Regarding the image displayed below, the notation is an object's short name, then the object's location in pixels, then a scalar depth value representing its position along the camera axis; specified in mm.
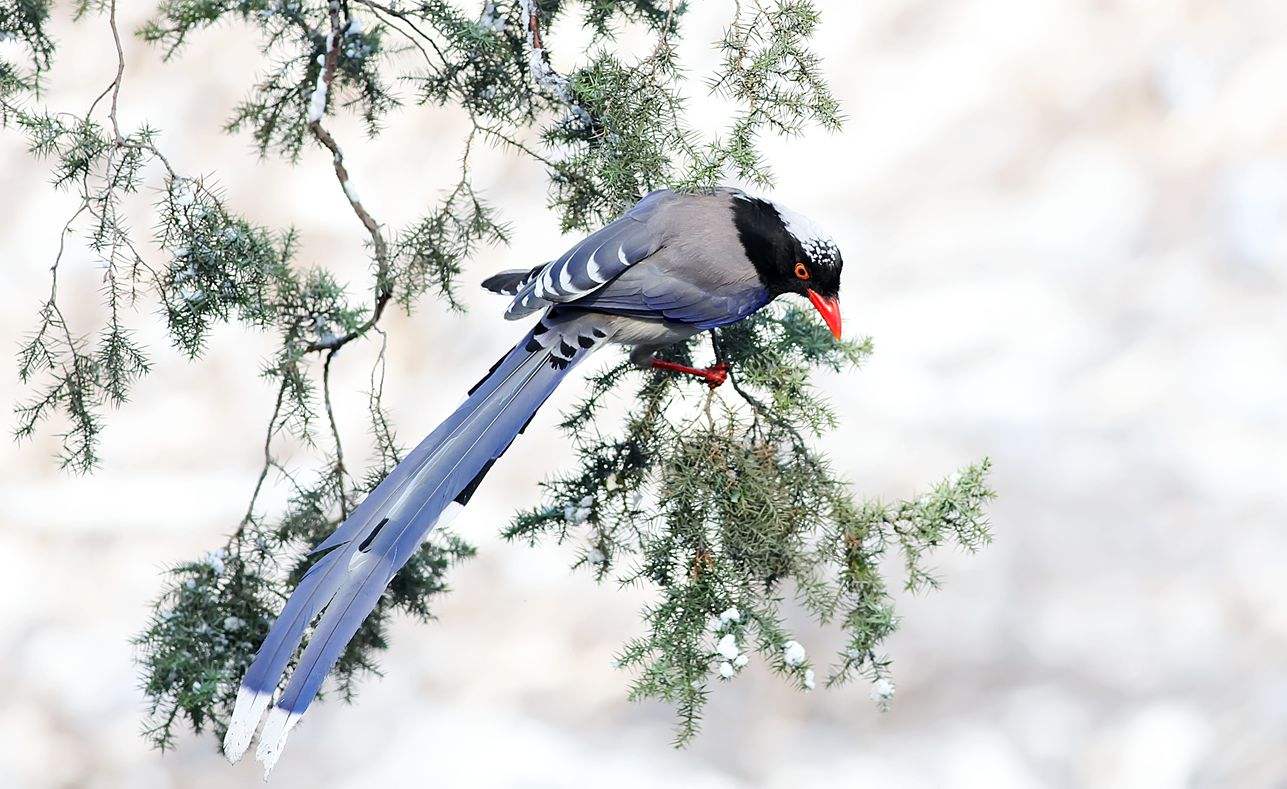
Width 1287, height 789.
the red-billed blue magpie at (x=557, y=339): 13511
